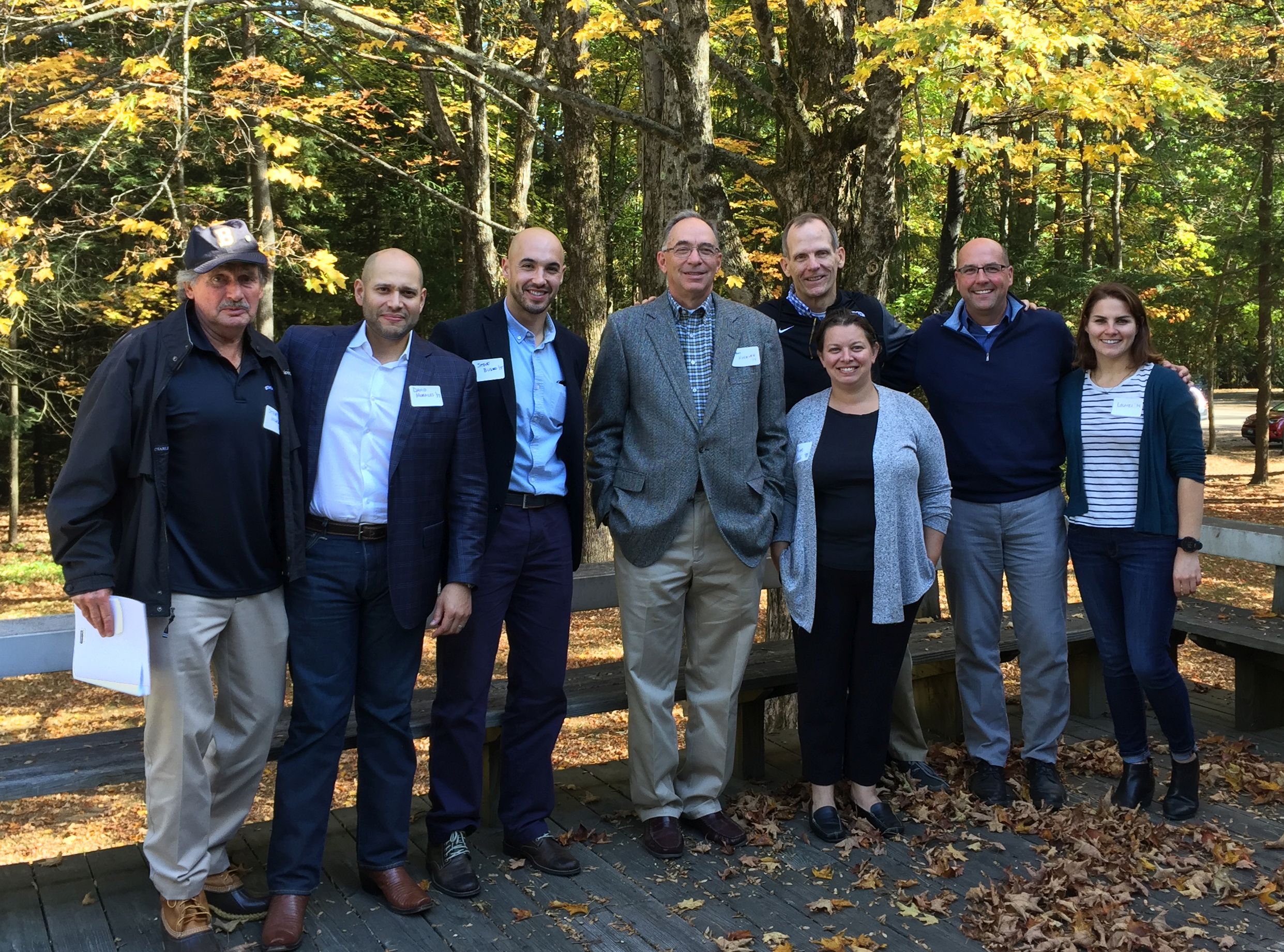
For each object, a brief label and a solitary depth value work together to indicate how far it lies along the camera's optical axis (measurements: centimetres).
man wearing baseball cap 301
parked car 2592
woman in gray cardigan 390
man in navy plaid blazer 338
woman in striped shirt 402
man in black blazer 369
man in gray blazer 390
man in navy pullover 425
